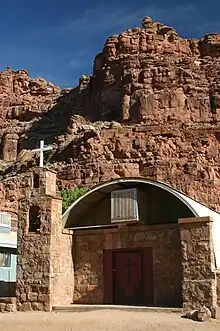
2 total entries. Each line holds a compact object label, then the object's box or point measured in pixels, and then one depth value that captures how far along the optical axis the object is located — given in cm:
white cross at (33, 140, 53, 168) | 2088
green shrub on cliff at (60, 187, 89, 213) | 3464
